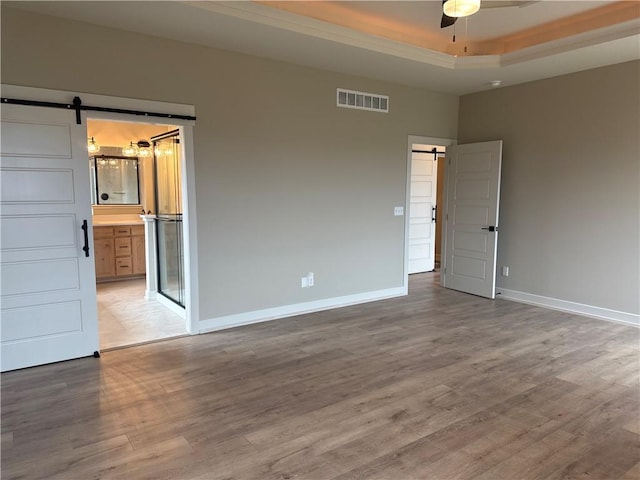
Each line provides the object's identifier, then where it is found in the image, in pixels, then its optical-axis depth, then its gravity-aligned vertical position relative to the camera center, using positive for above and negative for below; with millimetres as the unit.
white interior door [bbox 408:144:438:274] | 7527 -259
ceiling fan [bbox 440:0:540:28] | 3756 +1756
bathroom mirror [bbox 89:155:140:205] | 7117 +253
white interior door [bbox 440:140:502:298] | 5656 -291
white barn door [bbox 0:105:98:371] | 3283 -359
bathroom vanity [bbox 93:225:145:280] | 6625 -909
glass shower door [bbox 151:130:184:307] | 4707 -244
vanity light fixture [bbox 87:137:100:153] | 6484 +772
